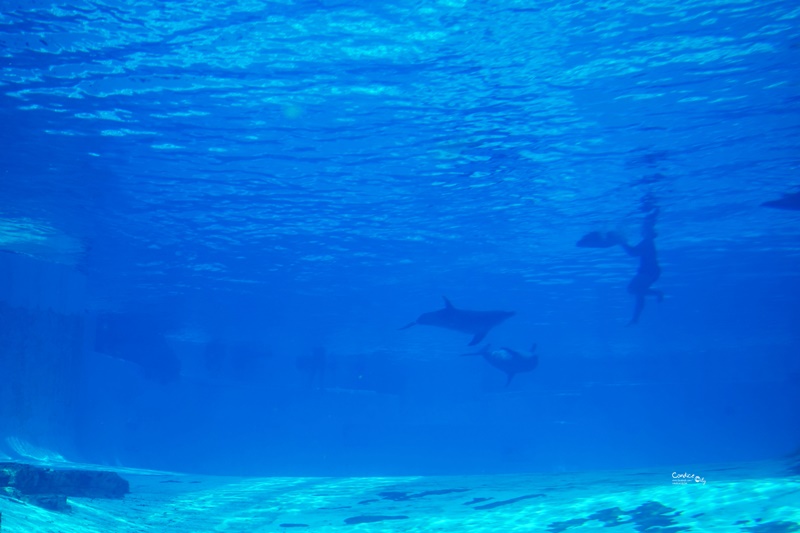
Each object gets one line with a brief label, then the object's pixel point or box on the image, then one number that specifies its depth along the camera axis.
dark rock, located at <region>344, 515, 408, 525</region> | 9.60
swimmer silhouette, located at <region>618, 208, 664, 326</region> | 19.20
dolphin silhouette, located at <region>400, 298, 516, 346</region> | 18.00
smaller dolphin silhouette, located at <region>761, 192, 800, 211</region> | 14.70
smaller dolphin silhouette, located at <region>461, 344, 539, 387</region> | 20.64
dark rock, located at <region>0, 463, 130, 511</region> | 8.32
